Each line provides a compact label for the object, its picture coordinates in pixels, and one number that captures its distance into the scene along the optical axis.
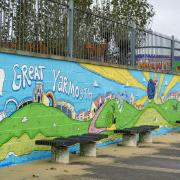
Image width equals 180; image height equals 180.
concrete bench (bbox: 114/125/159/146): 12.17
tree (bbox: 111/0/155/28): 28.44
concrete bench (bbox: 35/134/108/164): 8.95
